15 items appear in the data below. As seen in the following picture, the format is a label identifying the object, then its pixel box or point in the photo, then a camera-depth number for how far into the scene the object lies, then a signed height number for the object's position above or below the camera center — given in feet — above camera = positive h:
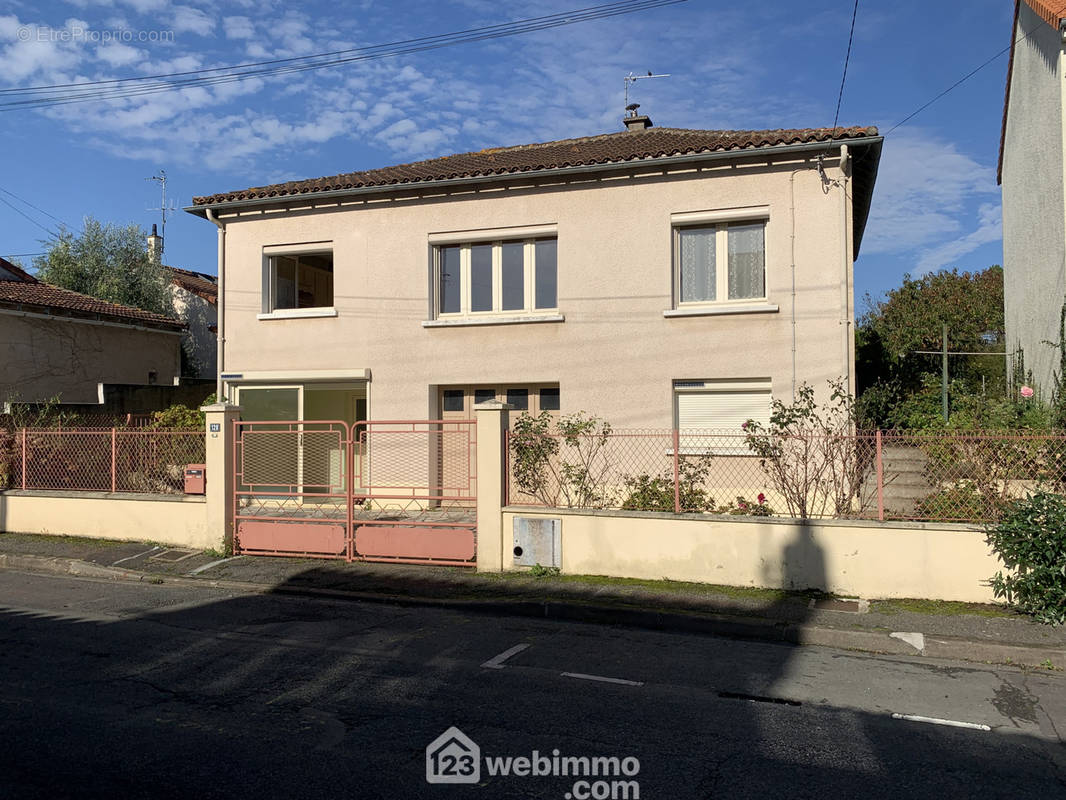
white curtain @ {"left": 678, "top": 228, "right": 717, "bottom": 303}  41.39 +7.22
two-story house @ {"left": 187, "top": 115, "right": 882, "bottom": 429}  38.96 +6.76
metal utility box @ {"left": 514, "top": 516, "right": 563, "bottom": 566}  30.73 -5.32
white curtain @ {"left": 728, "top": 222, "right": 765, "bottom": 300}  40.42 +7.24
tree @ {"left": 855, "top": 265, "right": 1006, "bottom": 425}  68.80 +8.02
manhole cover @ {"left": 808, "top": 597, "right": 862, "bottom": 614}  25.58 -6.54
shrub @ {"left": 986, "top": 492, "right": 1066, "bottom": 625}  23.71 -4.61
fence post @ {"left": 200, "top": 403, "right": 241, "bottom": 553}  35.70 -3.22
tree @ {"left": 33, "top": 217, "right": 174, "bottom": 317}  80.64 +14.06
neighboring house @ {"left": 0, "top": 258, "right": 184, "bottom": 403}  55.88 +4.80
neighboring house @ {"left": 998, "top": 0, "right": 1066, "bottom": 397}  37.19 +11.91
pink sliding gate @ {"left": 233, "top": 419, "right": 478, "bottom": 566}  32.78 -4.51
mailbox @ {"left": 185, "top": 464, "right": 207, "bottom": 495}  36.94 -3.35
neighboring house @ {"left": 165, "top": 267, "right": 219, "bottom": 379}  84.84 +9.46
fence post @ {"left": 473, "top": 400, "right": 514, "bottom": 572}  31.35 -3.15
